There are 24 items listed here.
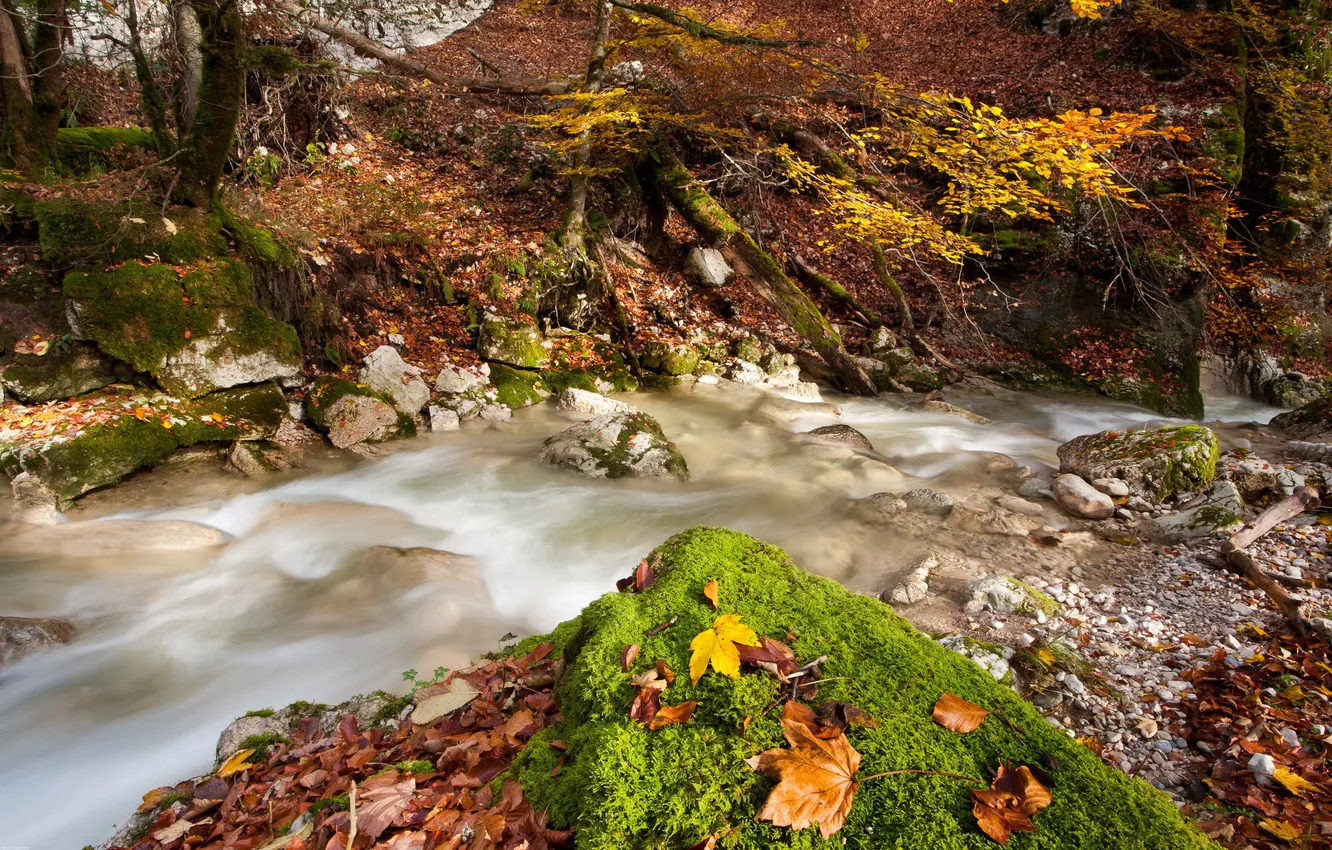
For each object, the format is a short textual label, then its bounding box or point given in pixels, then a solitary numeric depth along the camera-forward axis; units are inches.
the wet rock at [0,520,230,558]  190.9
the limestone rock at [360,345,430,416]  300.0
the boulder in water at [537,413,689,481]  269.1
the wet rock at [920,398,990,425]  368.2
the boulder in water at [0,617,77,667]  150.8
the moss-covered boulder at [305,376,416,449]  275.3
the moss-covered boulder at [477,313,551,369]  351.6
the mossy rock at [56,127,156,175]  293.6
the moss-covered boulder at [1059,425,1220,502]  215.2
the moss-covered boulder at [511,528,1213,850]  55.7
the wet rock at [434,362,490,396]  322.3
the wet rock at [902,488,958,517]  217.6
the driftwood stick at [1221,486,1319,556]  170.9
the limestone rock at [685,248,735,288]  462.9
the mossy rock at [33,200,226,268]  244.2
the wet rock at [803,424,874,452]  311.3
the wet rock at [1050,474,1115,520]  208.7
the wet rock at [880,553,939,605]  159.6
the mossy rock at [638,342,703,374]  397.1
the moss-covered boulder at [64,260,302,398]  236.2
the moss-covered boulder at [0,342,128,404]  222.4
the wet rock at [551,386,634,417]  339.3
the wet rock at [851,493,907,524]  221.8
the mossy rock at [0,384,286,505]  206.5
